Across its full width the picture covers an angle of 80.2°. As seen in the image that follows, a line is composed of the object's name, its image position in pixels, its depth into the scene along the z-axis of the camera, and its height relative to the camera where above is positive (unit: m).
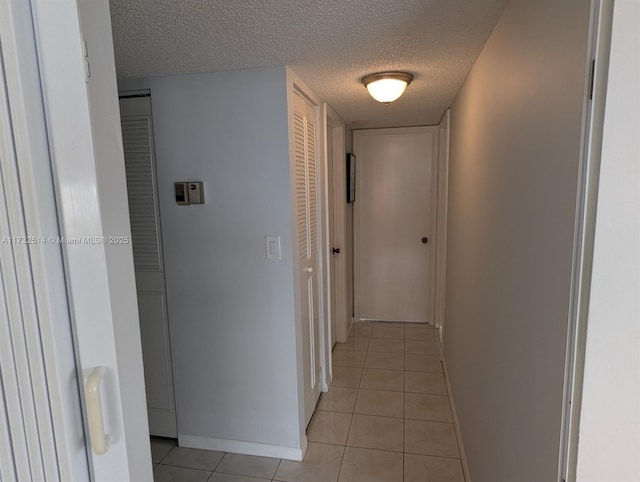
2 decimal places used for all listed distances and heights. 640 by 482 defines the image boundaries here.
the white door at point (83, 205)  0.56 +0.00
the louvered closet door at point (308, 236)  2.25 -0.25
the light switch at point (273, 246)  2.04 -0.26
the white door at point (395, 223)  3.99 -0.31
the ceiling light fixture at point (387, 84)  2.00 +0.59
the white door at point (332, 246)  3.41 -0.47
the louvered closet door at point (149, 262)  2.13 -0.36
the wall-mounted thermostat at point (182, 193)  2.08 +0.04
